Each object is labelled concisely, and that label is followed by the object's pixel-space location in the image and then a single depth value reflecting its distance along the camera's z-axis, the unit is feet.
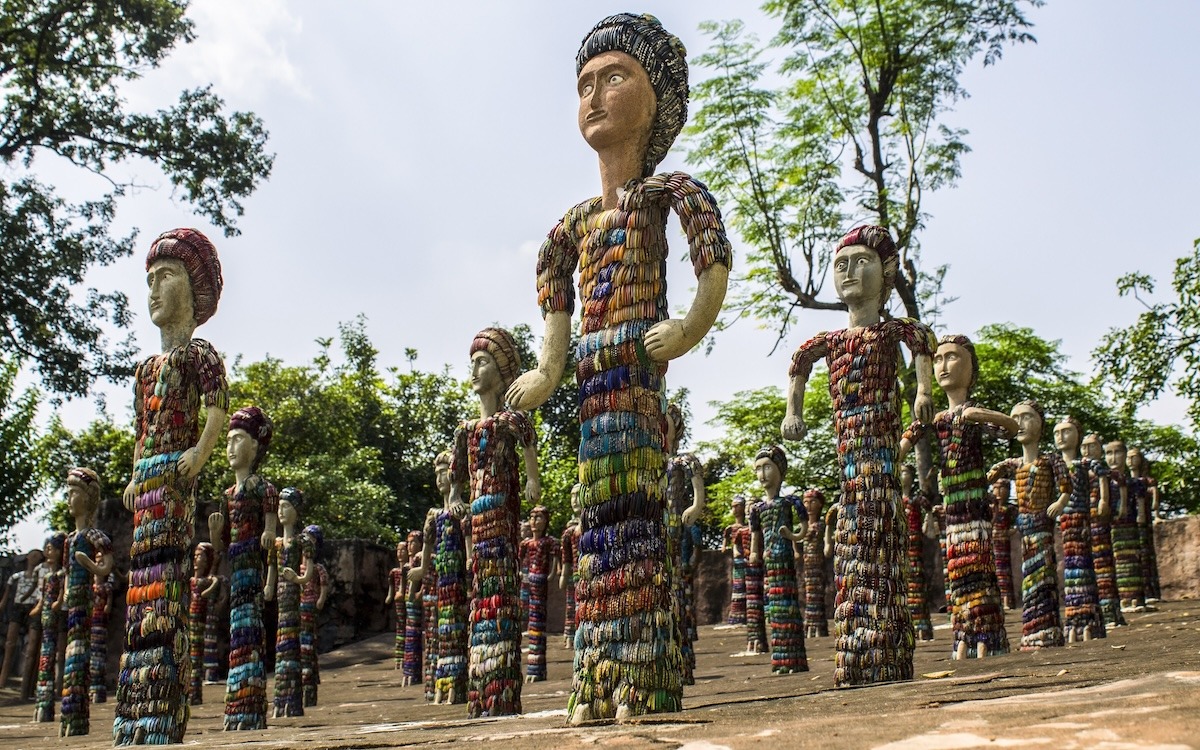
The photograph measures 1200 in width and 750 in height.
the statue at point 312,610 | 36.40
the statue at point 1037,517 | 27.68
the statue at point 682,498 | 32.78
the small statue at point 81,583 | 29.19
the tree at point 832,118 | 65.62
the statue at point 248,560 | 25.49
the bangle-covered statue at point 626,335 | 15.25
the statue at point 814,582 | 41.98
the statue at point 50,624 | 36.60
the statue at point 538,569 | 38.81
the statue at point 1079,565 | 29.96
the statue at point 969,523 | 25.38
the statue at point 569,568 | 41.88
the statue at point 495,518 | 22.52
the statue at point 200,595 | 41.21
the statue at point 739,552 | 44.14
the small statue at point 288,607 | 29.76
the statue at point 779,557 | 28.86
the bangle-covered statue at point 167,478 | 20.47
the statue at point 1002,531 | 36.04
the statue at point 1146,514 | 47.21
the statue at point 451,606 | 26.71
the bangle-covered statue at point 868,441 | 21.66
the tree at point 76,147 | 58.44
